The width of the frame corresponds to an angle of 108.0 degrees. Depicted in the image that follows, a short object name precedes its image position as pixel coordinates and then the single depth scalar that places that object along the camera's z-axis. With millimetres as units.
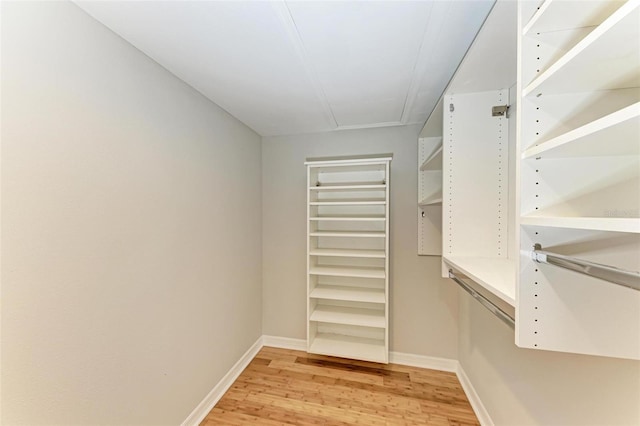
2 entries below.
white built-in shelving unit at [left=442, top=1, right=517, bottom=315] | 1445
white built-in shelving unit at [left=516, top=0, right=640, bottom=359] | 644
